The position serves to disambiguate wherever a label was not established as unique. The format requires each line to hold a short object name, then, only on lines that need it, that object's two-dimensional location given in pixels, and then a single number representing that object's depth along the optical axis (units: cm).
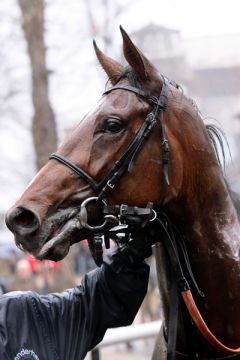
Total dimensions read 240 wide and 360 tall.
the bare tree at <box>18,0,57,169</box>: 1443
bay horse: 510
